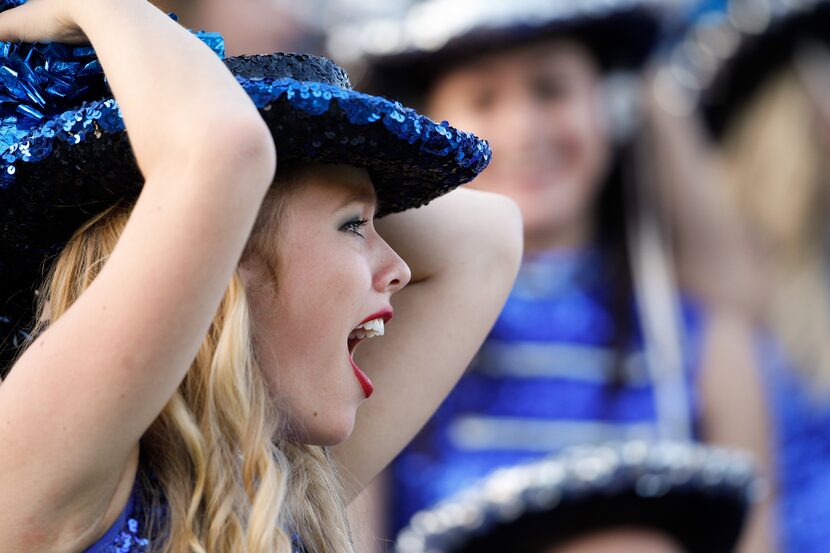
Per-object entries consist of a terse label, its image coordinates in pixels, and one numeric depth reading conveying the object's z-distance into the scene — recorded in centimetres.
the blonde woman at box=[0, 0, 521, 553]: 277
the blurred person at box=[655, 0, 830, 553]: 816
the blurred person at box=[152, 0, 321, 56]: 629
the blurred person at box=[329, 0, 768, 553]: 689
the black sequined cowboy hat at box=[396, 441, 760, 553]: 499
